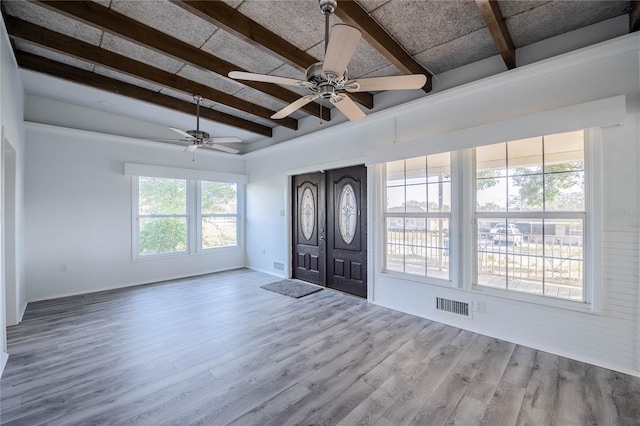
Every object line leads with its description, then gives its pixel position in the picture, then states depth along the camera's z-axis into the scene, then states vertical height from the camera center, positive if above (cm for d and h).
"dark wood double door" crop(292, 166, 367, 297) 455 -27
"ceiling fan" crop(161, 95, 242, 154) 412 +113
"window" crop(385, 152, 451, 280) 356 -3
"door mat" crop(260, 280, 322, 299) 465 -132
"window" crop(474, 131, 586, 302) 271 -2
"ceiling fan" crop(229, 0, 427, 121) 187 +103
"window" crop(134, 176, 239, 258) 539 -4
